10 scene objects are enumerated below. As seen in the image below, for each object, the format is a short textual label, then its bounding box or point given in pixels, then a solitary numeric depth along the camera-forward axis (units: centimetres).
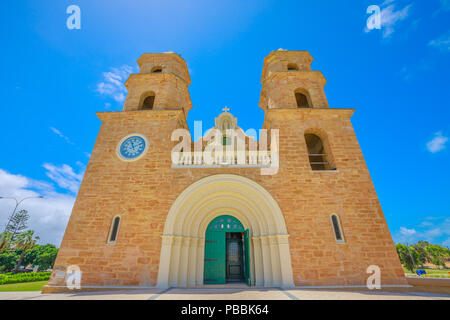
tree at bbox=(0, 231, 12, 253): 3224
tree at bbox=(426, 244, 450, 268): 4547
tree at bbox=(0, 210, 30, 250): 3326
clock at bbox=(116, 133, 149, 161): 964
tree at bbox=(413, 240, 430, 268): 4792
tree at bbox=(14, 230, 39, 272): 3575
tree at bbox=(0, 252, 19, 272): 3330
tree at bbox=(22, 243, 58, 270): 3662
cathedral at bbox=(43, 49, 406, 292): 750
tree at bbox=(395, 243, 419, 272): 3531
